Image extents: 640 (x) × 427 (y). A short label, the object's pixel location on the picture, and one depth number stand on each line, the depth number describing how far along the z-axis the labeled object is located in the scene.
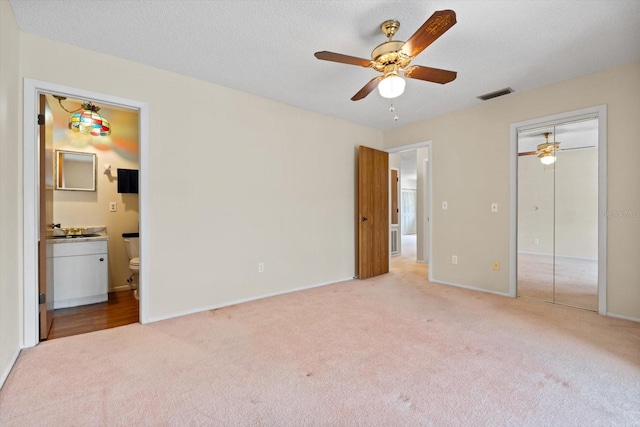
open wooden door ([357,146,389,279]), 4.38
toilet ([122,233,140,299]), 3.78
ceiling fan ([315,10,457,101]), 1.95
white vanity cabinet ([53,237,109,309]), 3.21
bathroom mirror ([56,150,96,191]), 3.63
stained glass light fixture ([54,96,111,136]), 3.17
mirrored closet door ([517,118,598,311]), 3.06
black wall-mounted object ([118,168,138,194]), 3.93
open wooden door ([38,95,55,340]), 2.32
